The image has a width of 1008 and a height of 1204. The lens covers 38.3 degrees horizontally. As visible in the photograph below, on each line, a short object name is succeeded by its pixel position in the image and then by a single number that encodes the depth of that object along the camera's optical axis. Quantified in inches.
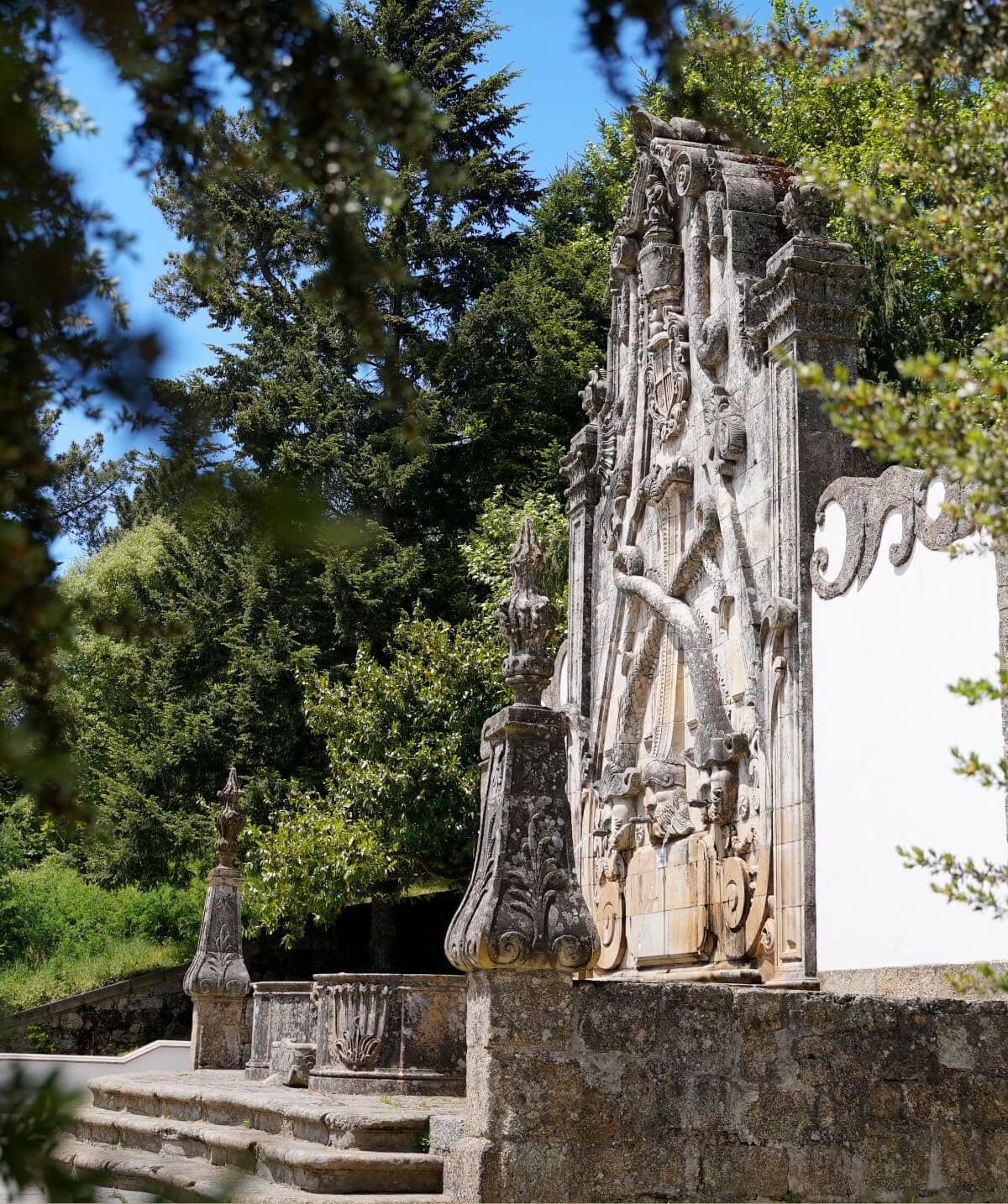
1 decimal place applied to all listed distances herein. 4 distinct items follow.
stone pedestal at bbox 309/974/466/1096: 375.9
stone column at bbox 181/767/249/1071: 573.6
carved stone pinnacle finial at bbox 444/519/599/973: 262.7
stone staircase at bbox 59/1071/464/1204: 290.7
